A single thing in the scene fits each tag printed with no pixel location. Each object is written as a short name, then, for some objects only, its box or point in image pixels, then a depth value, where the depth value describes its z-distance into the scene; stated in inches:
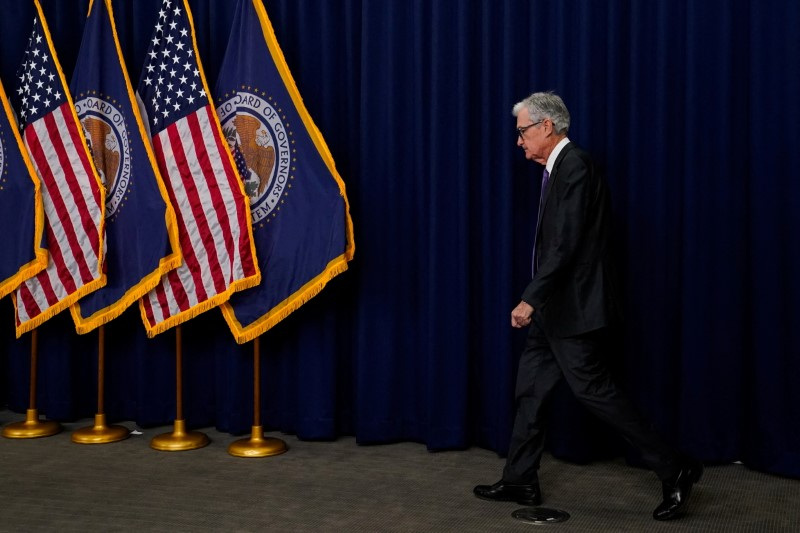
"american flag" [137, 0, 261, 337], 153.0
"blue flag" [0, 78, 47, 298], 164.4
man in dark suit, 116.0
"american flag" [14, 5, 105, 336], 161.9
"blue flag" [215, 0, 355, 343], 151.8
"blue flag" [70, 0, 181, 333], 157.6
